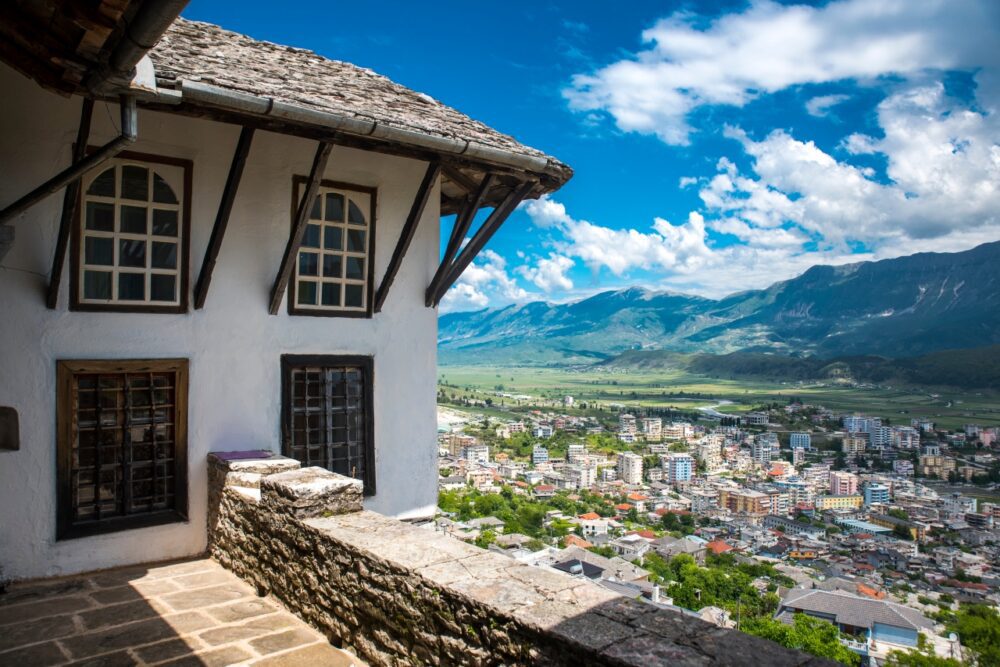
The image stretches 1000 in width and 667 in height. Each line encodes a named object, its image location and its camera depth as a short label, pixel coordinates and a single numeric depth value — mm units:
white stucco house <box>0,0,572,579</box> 5730
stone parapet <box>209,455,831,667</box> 2646
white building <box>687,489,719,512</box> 60275
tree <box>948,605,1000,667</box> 26234
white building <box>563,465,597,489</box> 62812
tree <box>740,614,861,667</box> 20688
